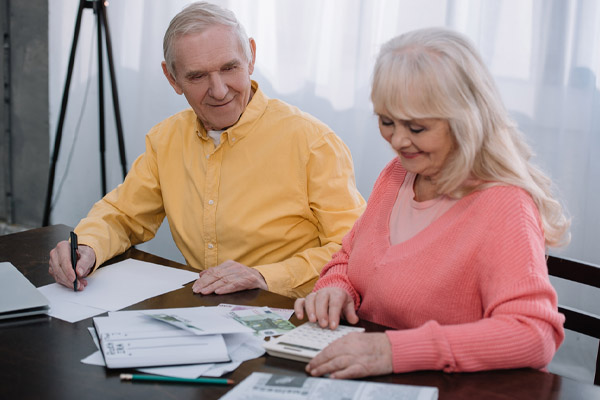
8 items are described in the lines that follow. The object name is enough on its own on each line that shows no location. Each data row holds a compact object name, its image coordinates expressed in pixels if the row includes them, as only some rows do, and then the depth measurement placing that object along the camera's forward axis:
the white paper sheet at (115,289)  1.41
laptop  1.34
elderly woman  1.09
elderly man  1.80
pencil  1.06
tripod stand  3.47
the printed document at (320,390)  0.97
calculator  1.14
